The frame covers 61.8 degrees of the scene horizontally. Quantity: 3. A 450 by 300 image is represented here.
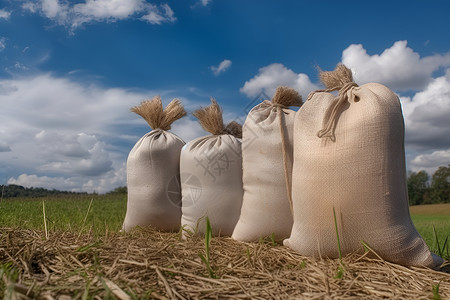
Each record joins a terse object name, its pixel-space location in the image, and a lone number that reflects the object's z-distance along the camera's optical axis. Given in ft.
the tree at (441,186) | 139.64
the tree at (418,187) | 150.51
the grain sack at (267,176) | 6.77
